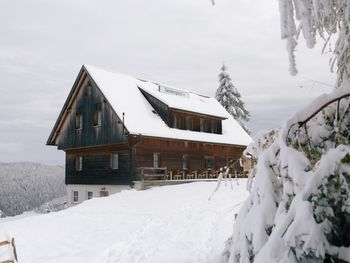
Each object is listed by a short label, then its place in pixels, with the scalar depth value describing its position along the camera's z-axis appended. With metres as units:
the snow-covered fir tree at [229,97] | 45.56
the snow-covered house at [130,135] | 26.16
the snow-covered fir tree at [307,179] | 2.46
